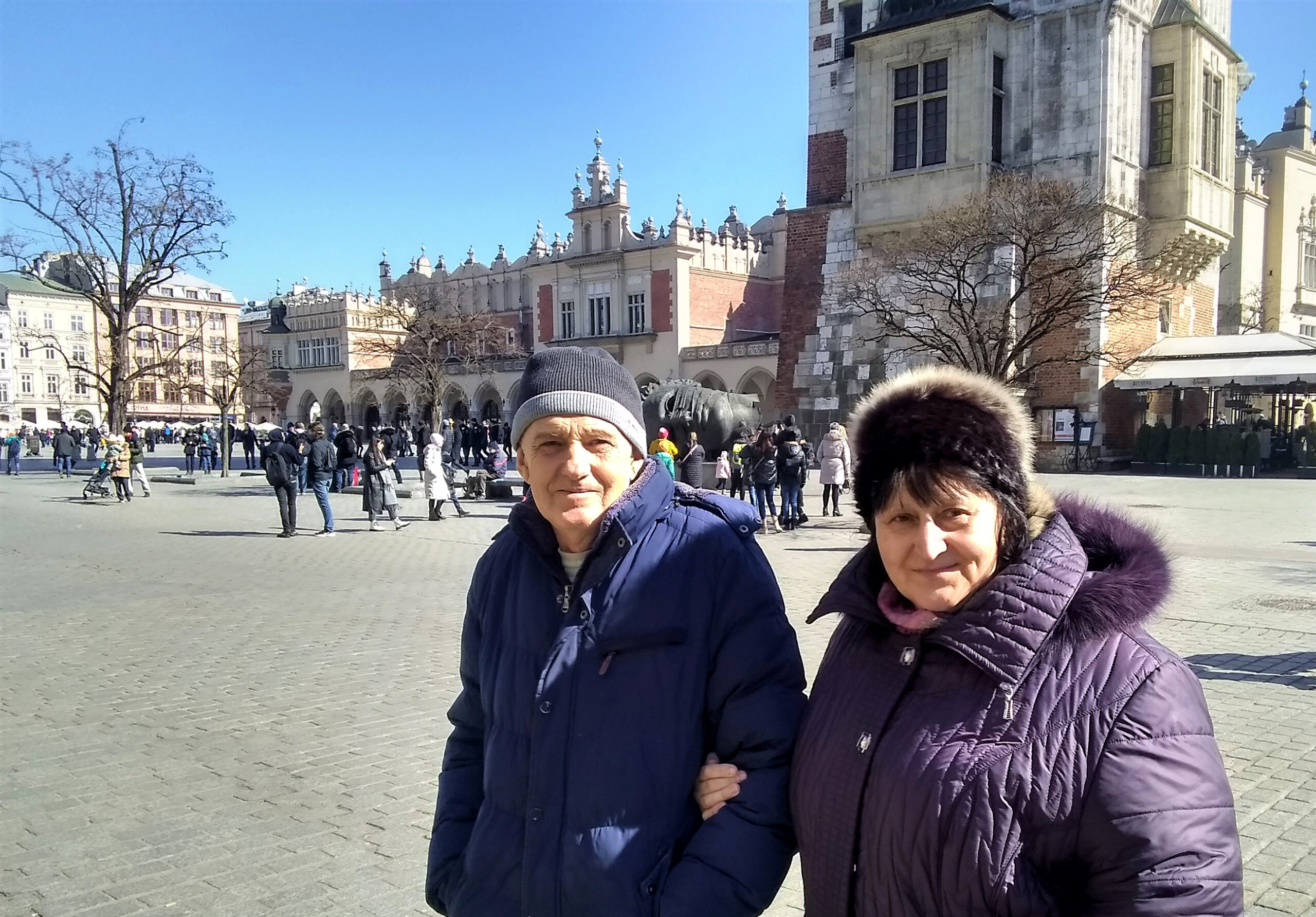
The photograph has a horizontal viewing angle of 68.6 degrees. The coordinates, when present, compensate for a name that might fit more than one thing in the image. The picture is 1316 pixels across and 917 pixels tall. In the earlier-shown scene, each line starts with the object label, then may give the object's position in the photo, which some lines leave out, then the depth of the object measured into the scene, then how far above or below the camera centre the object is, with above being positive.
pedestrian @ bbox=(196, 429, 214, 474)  33.09 -1.27
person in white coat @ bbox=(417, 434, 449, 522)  16.00 -1.03
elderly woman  1.44 -0.48
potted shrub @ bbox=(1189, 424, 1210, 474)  24.53 -0.82
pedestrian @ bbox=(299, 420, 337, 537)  14.47 -0.79
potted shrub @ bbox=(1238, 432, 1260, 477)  24.11 -0.91
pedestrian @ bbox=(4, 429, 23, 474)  32.84 -1.18
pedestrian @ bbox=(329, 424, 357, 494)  22.95 -0.82
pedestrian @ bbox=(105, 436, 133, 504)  20.44 -1.01
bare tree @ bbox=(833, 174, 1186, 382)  18.08 +3.13
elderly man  1.81 -0.54
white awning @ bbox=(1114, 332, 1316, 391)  23.59 +1.34
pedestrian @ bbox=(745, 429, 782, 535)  15.23 -0.95
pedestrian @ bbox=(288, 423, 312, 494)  22.41 -0.74
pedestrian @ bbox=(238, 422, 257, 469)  31.95 -0.84
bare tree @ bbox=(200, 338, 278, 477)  29.28 +1.76
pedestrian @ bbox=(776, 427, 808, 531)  14.63 -0.89
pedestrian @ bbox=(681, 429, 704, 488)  16.08 -0.82
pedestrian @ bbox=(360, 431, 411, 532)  14.88 -1.07
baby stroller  20.77 -1.42
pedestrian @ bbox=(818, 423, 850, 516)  16.38 -0.82
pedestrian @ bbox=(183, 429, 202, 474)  31.97 -1.12
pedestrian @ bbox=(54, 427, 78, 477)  30.48 -0.98
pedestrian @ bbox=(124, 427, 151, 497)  22.30 -0.89
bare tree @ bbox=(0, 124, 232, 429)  24.69 +4.24
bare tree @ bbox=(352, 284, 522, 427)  28.11 +2.71
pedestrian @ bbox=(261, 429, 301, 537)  13.90 -0.84
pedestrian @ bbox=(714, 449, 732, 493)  17.17 -0.97
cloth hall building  49.00 +6.61
